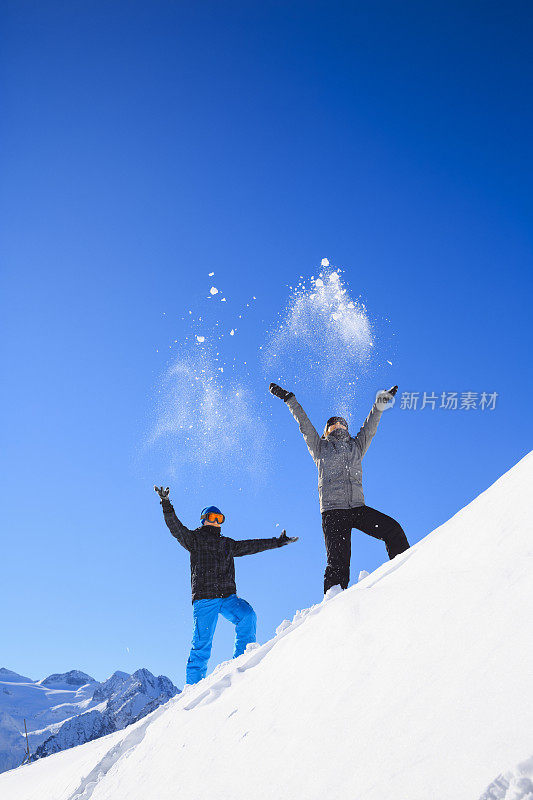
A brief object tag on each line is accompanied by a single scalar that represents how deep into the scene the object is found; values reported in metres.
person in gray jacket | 4.94
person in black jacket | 5.67
